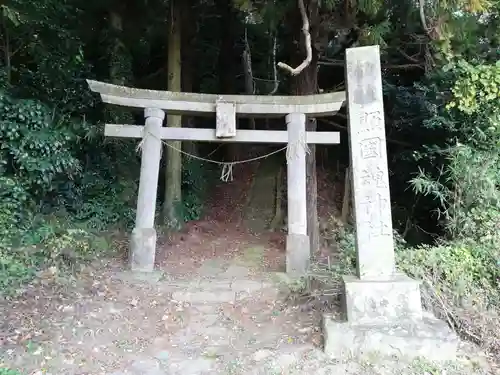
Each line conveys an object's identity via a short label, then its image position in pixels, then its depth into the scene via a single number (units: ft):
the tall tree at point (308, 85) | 26.14
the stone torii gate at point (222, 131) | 21.84
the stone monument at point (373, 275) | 13.30
